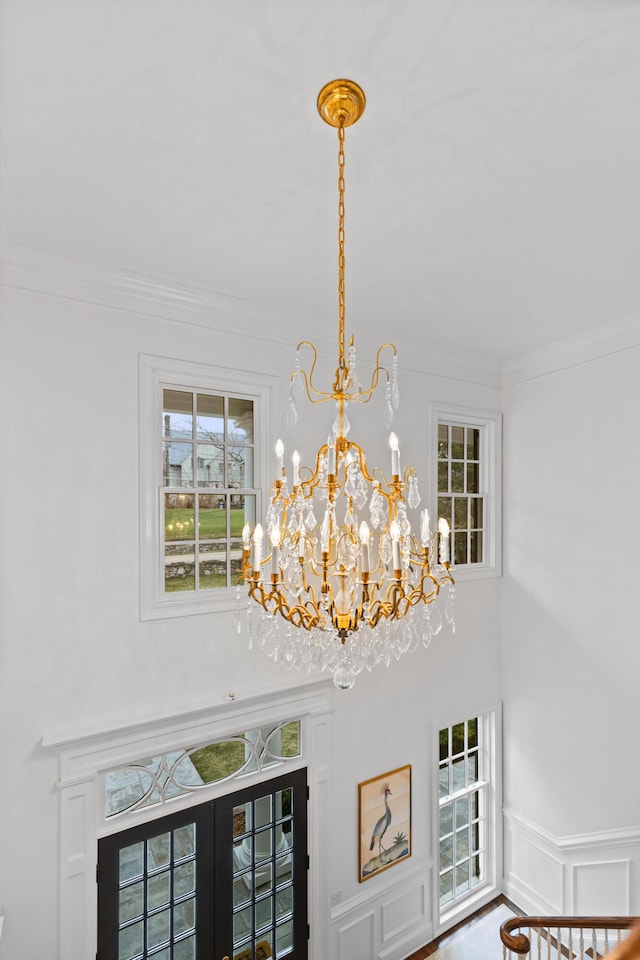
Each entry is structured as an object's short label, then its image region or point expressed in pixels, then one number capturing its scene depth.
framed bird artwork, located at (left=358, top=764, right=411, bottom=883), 3.76
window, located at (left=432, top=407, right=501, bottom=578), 4.47
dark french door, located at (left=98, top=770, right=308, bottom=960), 2.92
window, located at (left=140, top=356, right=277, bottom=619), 3.06
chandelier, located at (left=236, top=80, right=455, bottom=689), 1.79
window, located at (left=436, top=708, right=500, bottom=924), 4.40
